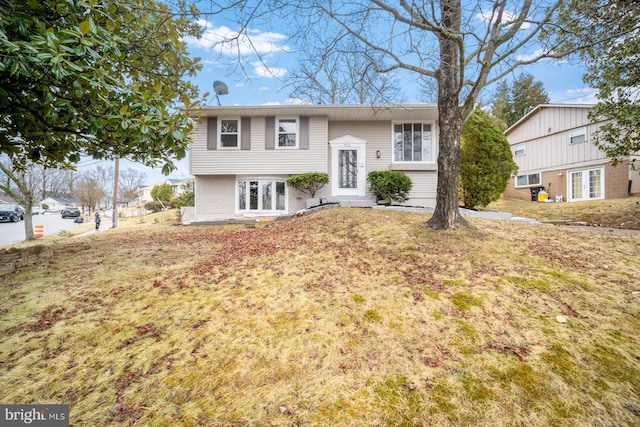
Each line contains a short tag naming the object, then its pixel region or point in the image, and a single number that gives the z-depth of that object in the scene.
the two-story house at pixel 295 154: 11.72
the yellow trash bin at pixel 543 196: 17.31
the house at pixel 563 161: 14.16
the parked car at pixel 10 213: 21.52
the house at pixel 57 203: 56.88
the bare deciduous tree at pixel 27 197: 9.70
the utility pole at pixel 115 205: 16.69
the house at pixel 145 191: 50.45
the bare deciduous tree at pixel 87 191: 33.94
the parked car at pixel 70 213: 32.40
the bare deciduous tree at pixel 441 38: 4.25
